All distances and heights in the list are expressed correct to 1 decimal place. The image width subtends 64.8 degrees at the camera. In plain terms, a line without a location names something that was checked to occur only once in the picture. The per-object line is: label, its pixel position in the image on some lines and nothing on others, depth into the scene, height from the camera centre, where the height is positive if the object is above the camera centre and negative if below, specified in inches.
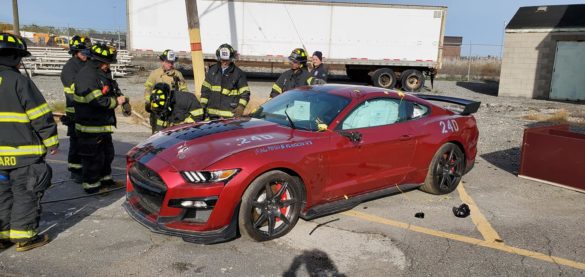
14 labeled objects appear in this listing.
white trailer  781.3 +41.5
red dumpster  248.1 -52.5
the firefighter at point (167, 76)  260.2 -14.8
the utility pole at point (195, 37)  378.9 +11.4
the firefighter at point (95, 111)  210.7 -29.3
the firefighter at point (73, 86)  239.5 -20.4
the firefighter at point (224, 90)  269.4 -22.3
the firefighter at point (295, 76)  288.0 -13.4
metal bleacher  815.1 -27.0
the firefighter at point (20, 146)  155.3 -34.0
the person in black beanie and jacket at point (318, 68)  310.0 -8.8
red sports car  155.9 -41.3
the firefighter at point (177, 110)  237.8 -30.4
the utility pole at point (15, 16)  738.2 +46.4
